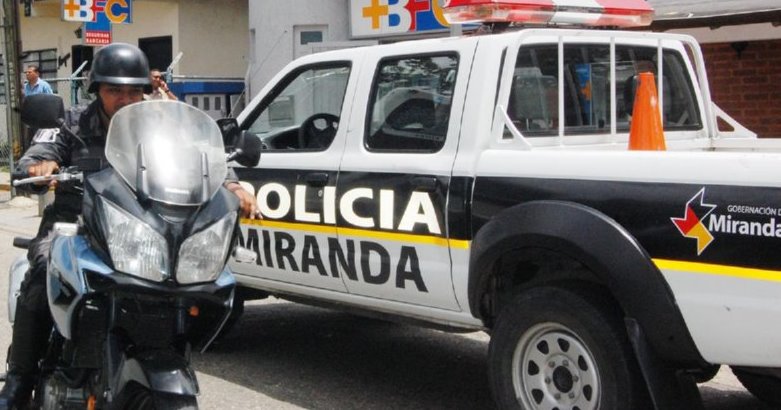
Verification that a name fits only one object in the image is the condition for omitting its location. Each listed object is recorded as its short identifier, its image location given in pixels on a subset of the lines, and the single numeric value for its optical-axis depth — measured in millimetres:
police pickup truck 4207
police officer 4117
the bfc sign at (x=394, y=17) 14414
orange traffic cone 5637
